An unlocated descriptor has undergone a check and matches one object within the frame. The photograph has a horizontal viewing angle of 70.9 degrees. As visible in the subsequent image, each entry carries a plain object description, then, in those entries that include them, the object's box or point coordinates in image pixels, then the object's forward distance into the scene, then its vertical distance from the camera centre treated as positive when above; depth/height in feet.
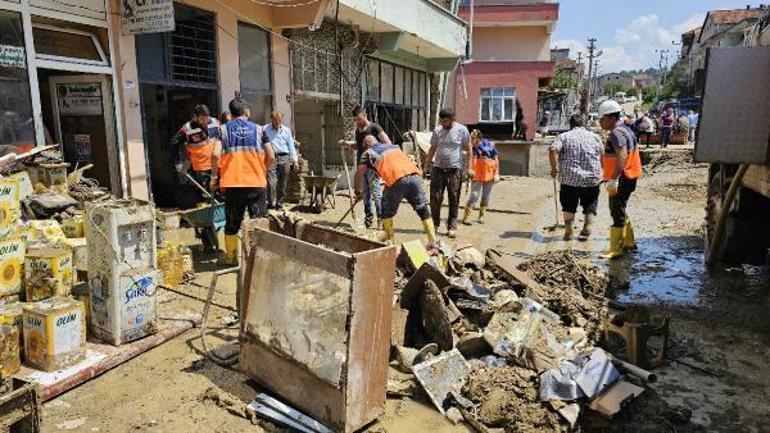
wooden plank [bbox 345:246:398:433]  9.63 -3.82
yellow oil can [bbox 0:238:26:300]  13.78 -3.61
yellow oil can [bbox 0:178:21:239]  14.89 -2.24
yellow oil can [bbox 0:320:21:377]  11.09 -4.62
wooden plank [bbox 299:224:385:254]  11.23 -2.47
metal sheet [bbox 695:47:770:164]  15.76 +0.66
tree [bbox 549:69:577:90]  139.38 +12.74
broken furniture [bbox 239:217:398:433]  9.71 -3.76
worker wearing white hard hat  22.26 -1.53
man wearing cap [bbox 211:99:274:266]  19.10 -1.52
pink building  81.05 +9.21
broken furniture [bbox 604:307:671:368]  13.01 -5.05
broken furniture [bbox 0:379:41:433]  8.78 -4.68
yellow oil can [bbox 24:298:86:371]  11.43 -4.44
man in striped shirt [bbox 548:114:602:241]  22.63 -1.54
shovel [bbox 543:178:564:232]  29.53 -5.37
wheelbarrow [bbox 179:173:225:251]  20.56 -3.43
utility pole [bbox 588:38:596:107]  154.17 +22.12
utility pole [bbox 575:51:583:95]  182.35 +21.56
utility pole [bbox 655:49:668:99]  215.72 +26.78
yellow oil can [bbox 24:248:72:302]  14.11 -3.87
